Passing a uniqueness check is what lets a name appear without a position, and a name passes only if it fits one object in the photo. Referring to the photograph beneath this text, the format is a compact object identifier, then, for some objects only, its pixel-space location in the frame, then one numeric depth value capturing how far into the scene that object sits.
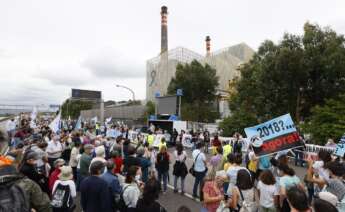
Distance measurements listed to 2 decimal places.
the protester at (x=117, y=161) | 6.77
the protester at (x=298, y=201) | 3.21
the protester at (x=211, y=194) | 4.44
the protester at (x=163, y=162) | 8.22
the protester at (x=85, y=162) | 6.66
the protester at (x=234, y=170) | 5.11
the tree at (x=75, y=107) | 90.59
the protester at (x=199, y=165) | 7.52
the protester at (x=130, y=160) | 6.35
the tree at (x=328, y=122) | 13.66
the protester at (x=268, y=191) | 4.63
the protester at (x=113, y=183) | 4.70
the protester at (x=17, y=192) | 2.31
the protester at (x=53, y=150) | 8.63
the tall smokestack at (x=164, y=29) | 60.44
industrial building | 57.53
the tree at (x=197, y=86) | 36.66
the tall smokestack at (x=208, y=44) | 72.62
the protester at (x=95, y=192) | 4.30
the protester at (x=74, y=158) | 7.97
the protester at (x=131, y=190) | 4.29
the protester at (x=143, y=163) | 7.07
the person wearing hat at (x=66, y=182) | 4.50
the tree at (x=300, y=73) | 18.38
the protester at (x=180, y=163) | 8.06
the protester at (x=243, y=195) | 4.32
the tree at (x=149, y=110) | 44.03
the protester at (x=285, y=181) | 4.52
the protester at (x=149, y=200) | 3.55
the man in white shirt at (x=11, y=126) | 16.43
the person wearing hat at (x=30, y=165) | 4.40
